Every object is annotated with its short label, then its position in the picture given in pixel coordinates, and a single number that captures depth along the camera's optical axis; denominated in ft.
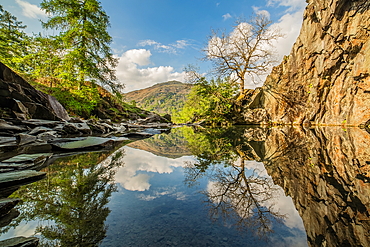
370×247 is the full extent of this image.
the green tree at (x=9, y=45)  40.78
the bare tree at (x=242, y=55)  59.57
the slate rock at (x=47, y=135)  15.23
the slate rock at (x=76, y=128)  20.53
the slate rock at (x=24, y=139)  13.10
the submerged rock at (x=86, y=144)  12.14
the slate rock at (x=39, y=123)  17.61
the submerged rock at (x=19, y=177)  5.36
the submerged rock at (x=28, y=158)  7.31
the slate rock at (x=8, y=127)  14.09
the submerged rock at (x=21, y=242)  2.77
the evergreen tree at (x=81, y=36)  35.88
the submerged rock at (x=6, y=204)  3.87
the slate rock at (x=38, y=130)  15.87
